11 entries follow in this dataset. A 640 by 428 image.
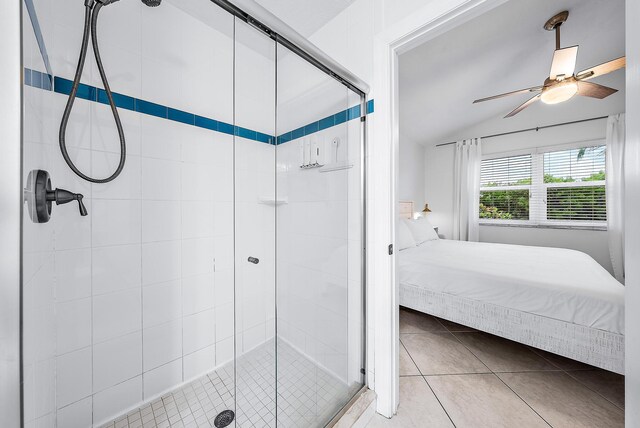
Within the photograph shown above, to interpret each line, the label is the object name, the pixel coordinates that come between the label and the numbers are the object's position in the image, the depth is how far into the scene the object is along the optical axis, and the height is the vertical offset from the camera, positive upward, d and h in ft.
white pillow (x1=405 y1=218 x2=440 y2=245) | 10.74 -0.76
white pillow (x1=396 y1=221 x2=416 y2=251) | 9.38 -0.98
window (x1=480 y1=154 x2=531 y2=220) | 12.96 +1.49
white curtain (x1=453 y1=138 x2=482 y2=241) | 13.74 +1.47
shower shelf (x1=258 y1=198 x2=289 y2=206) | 3.98 +0.20
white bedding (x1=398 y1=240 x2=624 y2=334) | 4.88 -1.60
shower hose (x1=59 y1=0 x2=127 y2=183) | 3.27 +2.01
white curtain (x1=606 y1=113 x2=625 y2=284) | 9.85 +1.10
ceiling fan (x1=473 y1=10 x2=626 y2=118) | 5.96 +3.73
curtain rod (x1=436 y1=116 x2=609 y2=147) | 10.91 +4.36
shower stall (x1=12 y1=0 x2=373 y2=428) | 3.65 -0.19
